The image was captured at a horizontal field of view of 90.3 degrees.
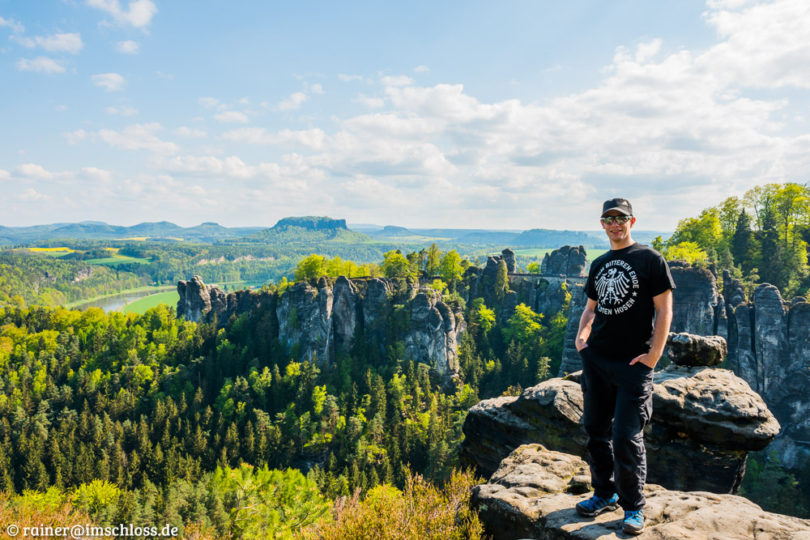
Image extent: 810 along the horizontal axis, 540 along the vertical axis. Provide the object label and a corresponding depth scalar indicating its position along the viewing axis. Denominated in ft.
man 19.08
